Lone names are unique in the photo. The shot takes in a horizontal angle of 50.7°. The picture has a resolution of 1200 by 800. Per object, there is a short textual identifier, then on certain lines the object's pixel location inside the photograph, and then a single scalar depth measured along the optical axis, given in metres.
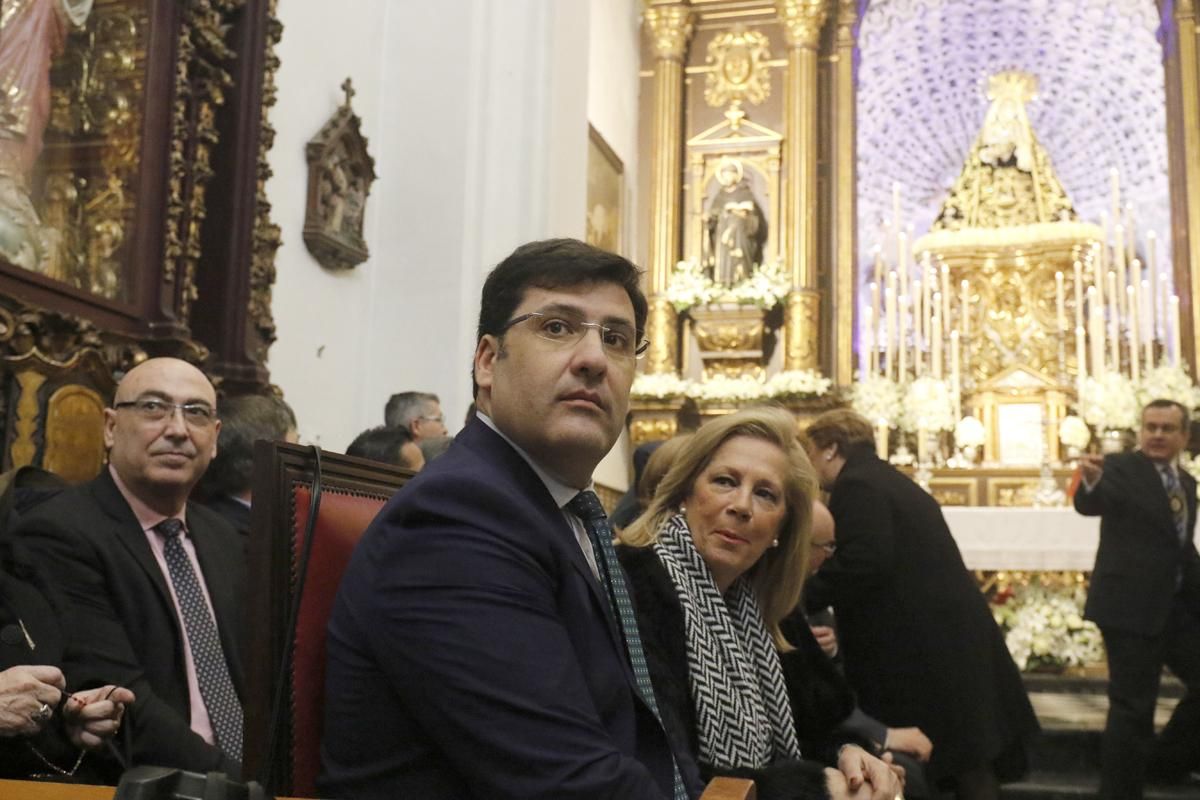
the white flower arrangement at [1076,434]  9.65
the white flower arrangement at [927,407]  9.96
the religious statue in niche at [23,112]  3.67
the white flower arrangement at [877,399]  10.11
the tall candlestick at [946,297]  10.44
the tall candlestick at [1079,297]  9.97
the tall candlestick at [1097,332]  9.67
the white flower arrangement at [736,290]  10.39
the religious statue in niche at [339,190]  5.37
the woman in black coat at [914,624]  3.93
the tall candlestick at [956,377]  10.06
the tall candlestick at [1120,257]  10.02
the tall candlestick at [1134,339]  9.69
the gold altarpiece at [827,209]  10.37
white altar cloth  7.26
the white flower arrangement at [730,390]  10.30
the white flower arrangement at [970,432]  9.94
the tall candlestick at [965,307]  10.58
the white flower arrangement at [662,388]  10.24
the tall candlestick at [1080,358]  9.79
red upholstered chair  1.74
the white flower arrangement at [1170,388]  9.48
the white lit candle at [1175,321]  9.97
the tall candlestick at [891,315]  10.27
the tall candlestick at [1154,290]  10.14
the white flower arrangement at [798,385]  10.10
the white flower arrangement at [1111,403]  9.45
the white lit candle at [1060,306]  10.05
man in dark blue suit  1.48
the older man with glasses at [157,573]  2.45
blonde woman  2.33
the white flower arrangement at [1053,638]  7.12
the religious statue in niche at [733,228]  10.64
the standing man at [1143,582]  4.95
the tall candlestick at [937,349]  10.27
